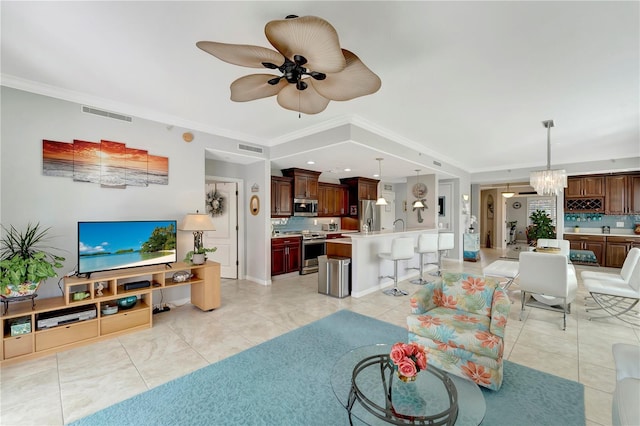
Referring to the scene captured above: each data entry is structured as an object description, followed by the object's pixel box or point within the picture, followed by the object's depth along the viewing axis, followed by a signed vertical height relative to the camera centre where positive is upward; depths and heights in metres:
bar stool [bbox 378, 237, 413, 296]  4.65 -0.71
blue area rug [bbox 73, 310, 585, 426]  1.87 -1.43
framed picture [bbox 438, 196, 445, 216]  8.37 +0.23
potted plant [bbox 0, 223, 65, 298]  2.50 -0.48
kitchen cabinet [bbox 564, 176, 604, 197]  7.30 +0.73
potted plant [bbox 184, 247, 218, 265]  3.92 -0.62
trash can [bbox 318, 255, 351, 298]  4.56 -1.08
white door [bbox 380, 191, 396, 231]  9.47 +0.09
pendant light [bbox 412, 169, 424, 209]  6.97 +0.25
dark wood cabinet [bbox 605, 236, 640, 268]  6.82 -0.91
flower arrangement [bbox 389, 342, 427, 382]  1.50 -0.84
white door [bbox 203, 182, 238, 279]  5.79 -0.39
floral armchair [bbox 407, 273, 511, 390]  2.13 -0.99
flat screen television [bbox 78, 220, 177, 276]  3.07 -0.37
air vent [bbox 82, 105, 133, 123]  3.36 +1.31
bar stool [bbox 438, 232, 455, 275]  5.83 -0.62
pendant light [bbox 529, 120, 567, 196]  4.25 +0.53
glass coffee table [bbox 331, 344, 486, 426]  1.42 -1.09
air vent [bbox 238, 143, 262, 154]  4.91 +1.25
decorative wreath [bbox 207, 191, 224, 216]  5.83 +0.22
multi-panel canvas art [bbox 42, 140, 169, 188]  3.17 +0.66
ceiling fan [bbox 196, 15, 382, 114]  1.51 +1.02
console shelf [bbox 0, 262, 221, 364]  2.62 -1.09
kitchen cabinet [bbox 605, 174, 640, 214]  6.91 +0.49
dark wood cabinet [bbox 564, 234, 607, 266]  7.18 -0.84
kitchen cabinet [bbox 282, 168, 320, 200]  6.52 +0.80
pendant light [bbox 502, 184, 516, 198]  10.05 +0.73
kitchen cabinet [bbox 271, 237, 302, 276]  5.88 -0.93
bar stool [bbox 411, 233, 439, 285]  5.40 -0.64
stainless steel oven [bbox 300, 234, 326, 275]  6.43 -0.91
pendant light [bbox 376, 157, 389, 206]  5.41 +1.10
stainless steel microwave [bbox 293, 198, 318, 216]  6.63 +0.17
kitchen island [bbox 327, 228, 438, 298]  4.65 -0.86
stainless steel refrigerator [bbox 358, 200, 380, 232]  8.15 -0.04
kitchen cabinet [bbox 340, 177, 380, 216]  8.16 +0.79
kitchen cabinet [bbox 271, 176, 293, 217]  6.14 +0.39
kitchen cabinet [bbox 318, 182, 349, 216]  7.46 +0.43
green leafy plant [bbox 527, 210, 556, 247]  7.95 -0.44
